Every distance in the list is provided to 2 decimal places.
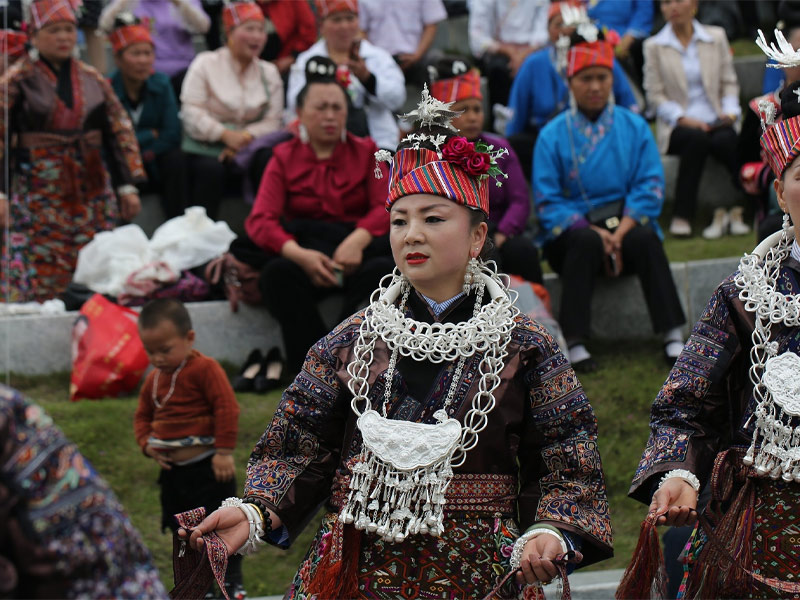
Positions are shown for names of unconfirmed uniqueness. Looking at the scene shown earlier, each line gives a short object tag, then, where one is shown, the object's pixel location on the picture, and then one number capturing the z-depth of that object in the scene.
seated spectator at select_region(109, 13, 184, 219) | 16.66
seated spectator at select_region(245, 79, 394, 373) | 13.37
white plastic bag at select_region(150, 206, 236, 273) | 14.64
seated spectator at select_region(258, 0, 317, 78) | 18.73
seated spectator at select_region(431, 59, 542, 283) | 13.94
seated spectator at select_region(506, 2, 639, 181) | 16.84
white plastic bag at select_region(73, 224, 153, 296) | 14.39
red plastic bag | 13.12
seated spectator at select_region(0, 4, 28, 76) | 15.03
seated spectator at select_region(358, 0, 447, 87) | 18.91
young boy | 10.39
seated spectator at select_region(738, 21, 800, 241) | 12.98
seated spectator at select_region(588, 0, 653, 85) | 19.81
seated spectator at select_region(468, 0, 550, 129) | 19.67
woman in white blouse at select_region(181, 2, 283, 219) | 16.58
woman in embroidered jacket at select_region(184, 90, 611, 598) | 6.32
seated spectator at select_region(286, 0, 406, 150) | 16.36
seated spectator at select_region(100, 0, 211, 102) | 18.27
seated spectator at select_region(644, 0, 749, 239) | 17.50
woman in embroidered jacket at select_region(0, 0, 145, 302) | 14.80
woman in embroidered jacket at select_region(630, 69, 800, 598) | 6.41
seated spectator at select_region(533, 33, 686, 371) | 13.73
